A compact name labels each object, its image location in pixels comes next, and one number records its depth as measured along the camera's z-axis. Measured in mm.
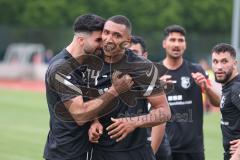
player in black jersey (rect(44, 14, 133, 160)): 12171
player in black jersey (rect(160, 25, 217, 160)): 16896
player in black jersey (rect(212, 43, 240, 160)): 13412
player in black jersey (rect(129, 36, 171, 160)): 15118
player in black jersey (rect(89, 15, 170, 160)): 12064
